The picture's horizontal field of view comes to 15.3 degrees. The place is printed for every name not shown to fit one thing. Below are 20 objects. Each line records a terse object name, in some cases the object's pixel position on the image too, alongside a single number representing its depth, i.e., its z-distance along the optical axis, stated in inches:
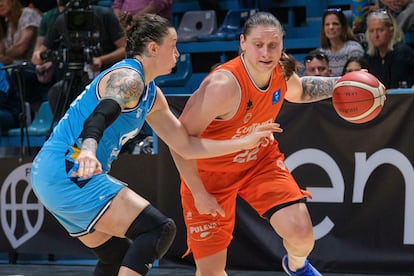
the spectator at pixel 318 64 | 512.8
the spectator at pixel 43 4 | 750.0
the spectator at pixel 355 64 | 500.0
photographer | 527.4
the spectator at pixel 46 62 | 615.9
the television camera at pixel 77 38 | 526.3
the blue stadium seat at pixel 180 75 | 663.2
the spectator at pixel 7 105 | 608.4
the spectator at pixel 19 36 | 663.2
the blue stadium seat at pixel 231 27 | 666.0
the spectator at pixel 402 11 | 570.8
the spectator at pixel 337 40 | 536.0
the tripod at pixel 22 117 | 533.4
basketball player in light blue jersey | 273.5
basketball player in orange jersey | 333.9
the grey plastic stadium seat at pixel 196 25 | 694.6
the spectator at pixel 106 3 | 732.3
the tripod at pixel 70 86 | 531.4
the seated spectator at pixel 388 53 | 520.0
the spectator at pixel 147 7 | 631.8
